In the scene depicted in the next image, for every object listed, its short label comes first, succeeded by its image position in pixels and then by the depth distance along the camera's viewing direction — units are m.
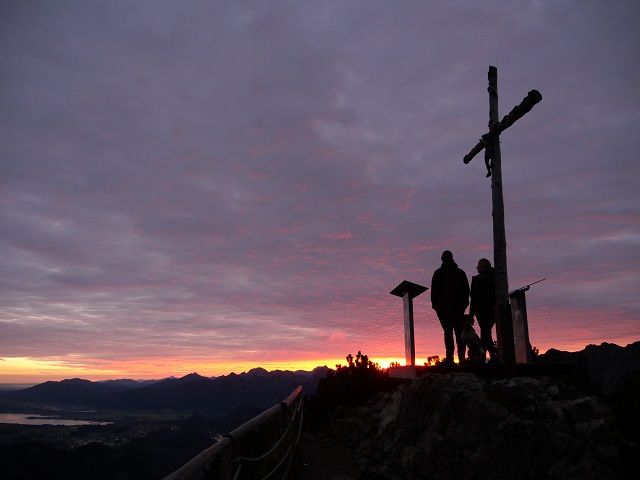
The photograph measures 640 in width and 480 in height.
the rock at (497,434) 5.62
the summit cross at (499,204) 8.28
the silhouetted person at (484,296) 9.76
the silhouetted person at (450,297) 9.74
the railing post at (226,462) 3.43
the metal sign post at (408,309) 9.84
